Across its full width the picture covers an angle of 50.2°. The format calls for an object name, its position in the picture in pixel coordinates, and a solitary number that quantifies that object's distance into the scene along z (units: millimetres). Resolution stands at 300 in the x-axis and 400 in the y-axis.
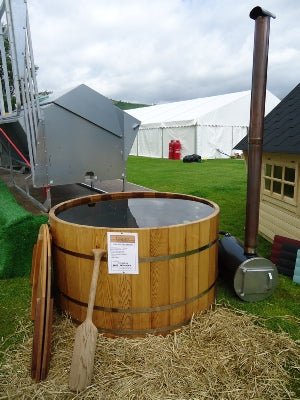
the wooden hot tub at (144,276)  2865
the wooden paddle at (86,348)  2449
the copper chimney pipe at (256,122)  3682
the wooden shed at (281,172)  4938
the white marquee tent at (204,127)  21953
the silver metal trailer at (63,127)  5562
